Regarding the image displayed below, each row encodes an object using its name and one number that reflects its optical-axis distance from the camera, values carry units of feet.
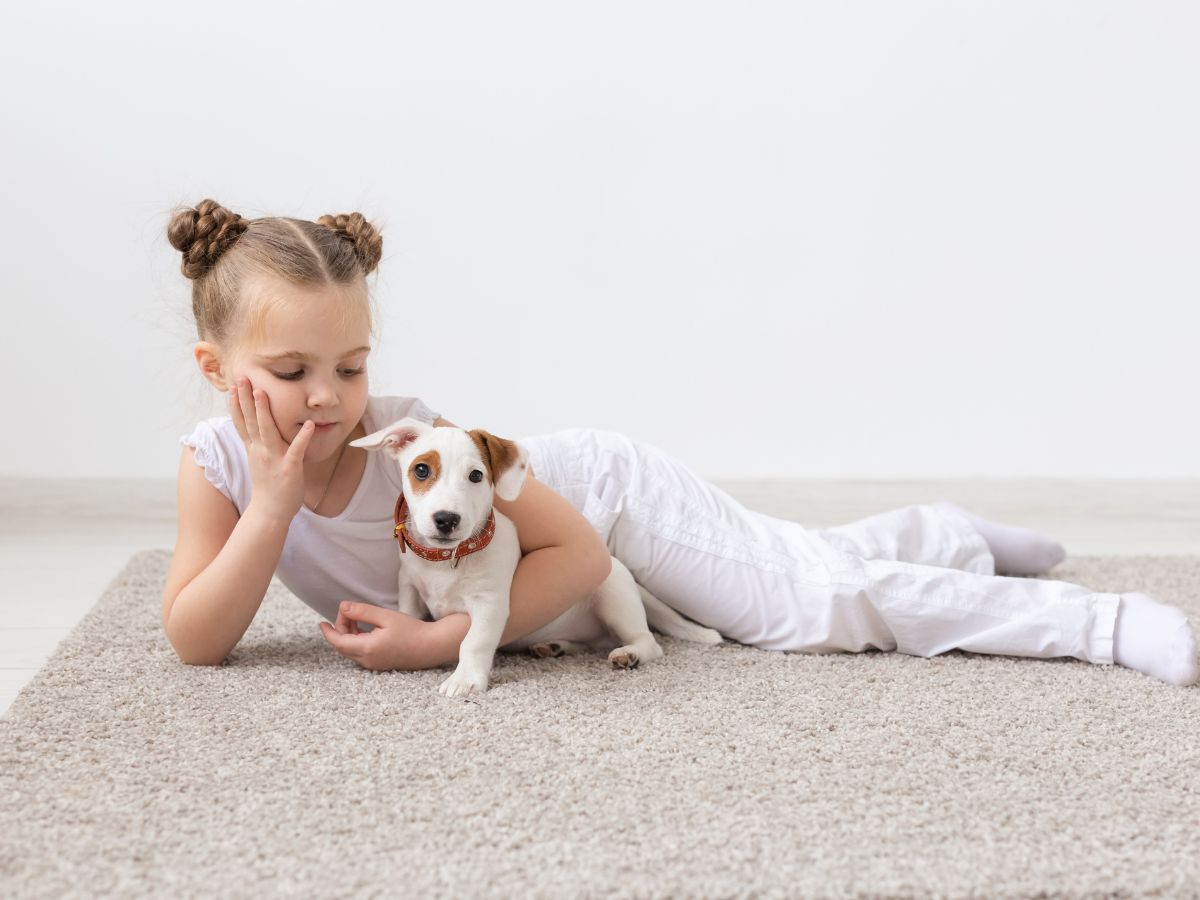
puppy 3.95
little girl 4.09
